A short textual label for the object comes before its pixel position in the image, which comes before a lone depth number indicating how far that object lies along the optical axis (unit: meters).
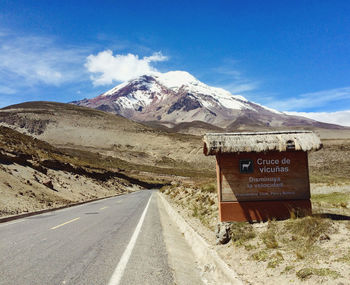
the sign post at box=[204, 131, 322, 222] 9.55
